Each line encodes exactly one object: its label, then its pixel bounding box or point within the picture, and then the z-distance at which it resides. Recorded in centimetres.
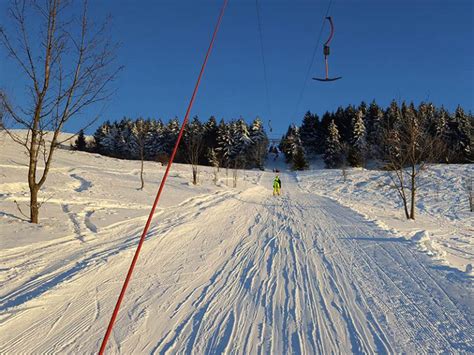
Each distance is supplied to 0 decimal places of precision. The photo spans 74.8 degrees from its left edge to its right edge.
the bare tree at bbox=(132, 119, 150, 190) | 2551
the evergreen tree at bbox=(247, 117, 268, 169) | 6919
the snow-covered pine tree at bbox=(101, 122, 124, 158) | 7750
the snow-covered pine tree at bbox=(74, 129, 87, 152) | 8082
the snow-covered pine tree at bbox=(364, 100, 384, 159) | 6588
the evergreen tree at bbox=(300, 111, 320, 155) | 7644
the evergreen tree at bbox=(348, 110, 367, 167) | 5847
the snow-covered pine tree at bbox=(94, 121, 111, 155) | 8108
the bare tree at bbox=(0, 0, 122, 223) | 821
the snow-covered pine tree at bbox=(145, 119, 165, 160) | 7238
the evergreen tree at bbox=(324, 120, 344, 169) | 6395
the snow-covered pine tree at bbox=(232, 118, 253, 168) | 6762
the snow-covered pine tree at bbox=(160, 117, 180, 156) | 7005
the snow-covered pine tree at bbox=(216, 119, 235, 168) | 6688
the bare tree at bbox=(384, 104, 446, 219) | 1540
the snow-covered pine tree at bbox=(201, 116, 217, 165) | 6861
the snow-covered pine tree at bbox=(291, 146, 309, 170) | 6335
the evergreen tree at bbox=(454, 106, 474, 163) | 5472
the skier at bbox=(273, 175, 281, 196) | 2512
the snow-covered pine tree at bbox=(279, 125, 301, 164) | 6994
